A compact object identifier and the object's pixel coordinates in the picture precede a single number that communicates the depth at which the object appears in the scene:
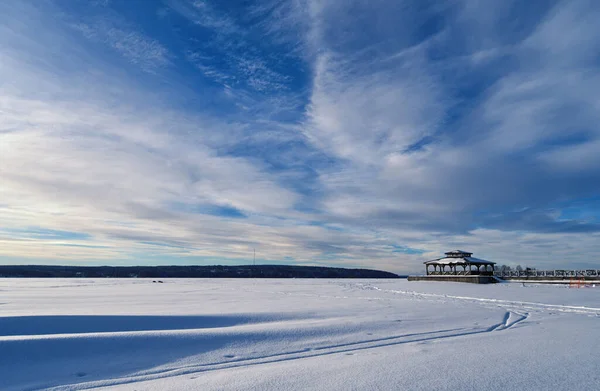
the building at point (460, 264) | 39.62
